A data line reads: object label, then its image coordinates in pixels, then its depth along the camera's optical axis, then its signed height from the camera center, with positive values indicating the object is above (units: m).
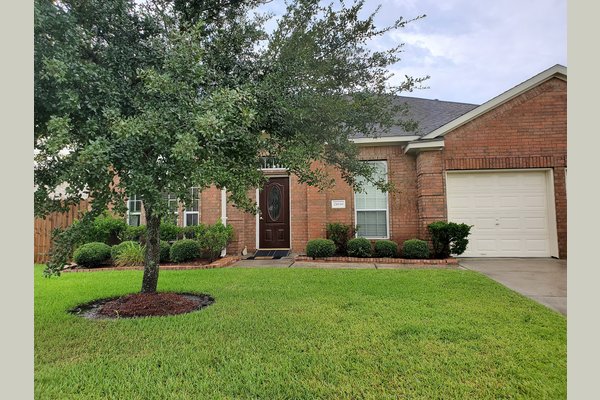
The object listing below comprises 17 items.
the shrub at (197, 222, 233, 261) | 8.70 -0.78
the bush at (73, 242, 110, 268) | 8.43 -1.09
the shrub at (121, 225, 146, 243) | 9.46 -0.65
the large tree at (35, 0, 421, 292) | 3.04 +1.23
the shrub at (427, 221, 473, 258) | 8.32 -0.77
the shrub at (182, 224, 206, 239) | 9.01 -0.58
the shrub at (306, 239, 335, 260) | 8.83 -1.07
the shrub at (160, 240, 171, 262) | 8.81 -1.09
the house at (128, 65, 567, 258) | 8.77 +0.72
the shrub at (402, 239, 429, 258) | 8.56 -1.07
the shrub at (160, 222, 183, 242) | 9.30 -0.59
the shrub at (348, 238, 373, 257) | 8.89 -1.07
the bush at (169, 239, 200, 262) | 8.64 -1.04
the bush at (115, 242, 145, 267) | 8.59 -1.18
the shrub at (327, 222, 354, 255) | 9.38 -0.78
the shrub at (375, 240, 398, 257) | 8.92 -1.09
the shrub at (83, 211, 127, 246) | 9.43 -0.53
